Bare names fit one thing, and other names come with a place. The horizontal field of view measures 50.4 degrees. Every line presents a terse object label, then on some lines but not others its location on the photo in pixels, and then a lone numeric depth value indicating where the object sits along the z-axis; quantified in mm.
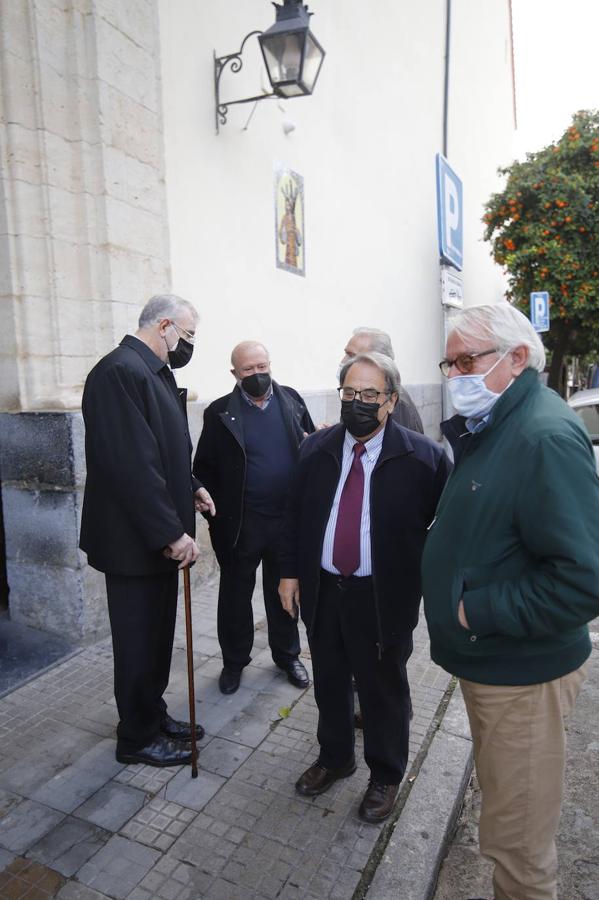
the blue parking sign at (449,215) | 8609
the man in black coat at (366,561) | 2309
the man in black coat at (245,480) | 3295
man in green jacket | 1540
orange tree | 11422
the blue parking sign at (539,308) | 9258
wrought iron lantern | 4512
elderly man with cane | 2428
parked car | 6480
